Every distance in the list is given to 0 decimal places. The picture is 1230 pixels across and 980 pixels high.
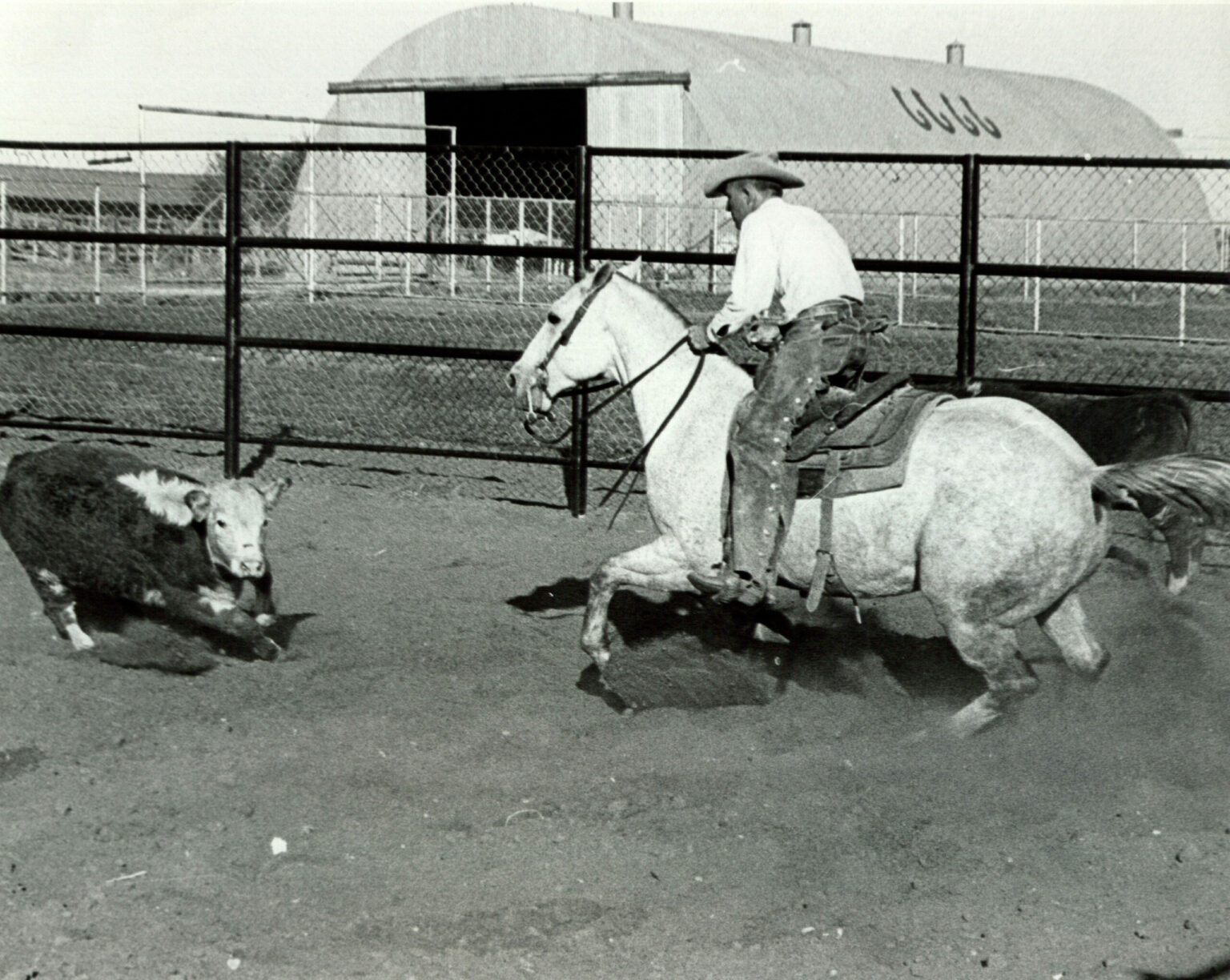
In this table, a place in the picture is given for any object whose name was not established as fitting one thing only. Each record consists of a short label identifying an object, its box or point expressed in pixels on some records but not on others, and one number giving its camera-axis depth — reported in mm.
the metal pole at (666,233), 21797
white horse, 5582
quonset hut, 25188
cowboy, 5988
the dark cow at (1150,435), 7773
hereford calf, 6582
